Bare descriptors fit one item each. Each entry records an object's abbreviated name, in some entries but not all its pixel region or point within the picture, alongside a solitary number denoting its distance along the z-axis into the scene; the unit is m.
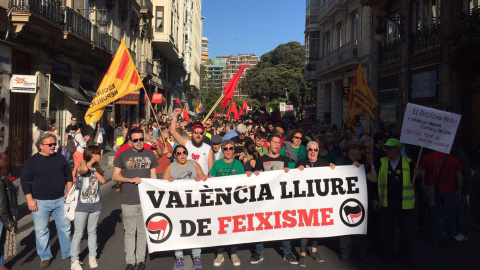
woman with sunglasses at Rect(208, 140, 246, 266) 5.50
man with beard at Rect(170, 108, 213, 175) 6.43
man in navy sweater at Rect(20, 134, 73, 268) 5.12
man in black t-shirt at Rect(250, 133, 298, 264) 5.50
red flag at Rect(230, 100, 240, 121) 24.08
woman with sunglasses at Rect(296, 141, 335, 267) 5.48
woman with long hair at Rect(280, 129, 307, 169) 6.72
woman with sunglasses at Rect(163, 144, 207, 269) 5.27
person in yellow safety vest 5.44
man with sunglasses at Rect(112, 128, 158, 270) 5.06
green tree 60.12
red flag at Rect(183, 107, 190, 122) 20.11
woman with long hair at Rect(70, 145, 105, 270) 5.12
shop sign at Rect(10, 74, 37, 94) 12.22
